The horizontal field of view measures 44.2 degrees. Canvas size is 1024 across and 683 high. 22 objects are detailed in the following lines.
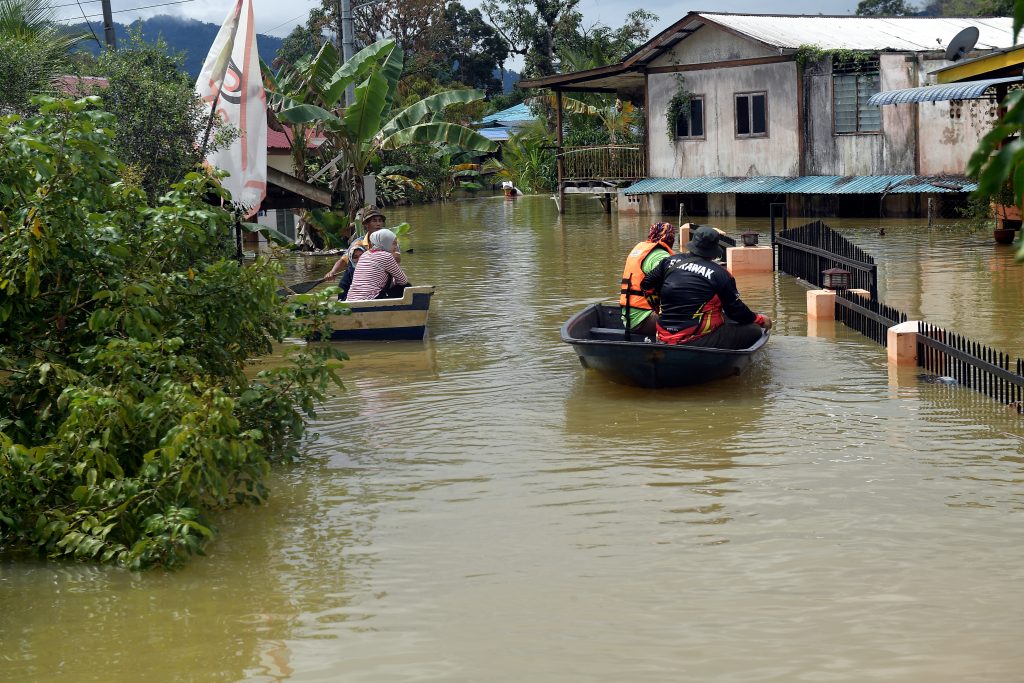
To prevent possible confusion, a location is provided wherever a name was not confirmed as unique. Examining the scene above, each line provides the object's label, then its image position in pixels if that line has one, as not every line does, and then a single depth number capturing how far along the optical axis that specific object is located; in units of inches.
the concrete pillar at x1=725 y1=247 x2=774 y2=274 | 855.7
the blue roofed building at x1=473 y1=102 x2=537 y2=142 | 2306.8
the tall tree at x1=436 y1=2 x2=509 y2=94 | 2780.5
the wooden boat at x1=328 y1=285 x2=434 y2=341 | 617.6
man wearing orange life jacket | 496.1
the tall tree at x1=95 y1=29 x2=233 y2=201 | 685.9
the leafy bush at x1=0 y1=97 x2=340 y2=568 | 302.4
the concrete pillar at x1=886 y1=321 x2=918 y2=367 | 514.6
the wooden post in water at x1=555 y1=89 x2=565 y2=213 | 1533.0
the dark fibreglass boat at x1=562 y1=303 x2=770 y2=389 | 458.6
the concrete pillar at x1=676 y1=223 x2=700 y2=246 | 973.8
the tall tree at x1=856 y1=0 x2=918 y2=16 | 3547.2
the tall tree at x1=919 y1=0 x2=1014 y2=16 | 1977.1
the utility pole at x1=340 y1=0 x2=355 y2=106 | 1073.5
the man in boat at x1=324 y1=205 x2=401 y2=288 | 674.2
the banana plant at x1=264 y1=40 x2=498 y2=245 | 1009.5
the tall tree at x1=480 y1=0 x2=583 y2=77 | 2452.0
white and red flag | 696.4
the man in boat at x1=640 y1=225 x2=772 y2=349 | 476.7
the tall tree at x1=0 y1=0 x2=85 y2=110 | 674.8
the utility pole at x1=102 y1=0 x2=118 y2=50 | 1348.4
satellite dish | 1125.7
